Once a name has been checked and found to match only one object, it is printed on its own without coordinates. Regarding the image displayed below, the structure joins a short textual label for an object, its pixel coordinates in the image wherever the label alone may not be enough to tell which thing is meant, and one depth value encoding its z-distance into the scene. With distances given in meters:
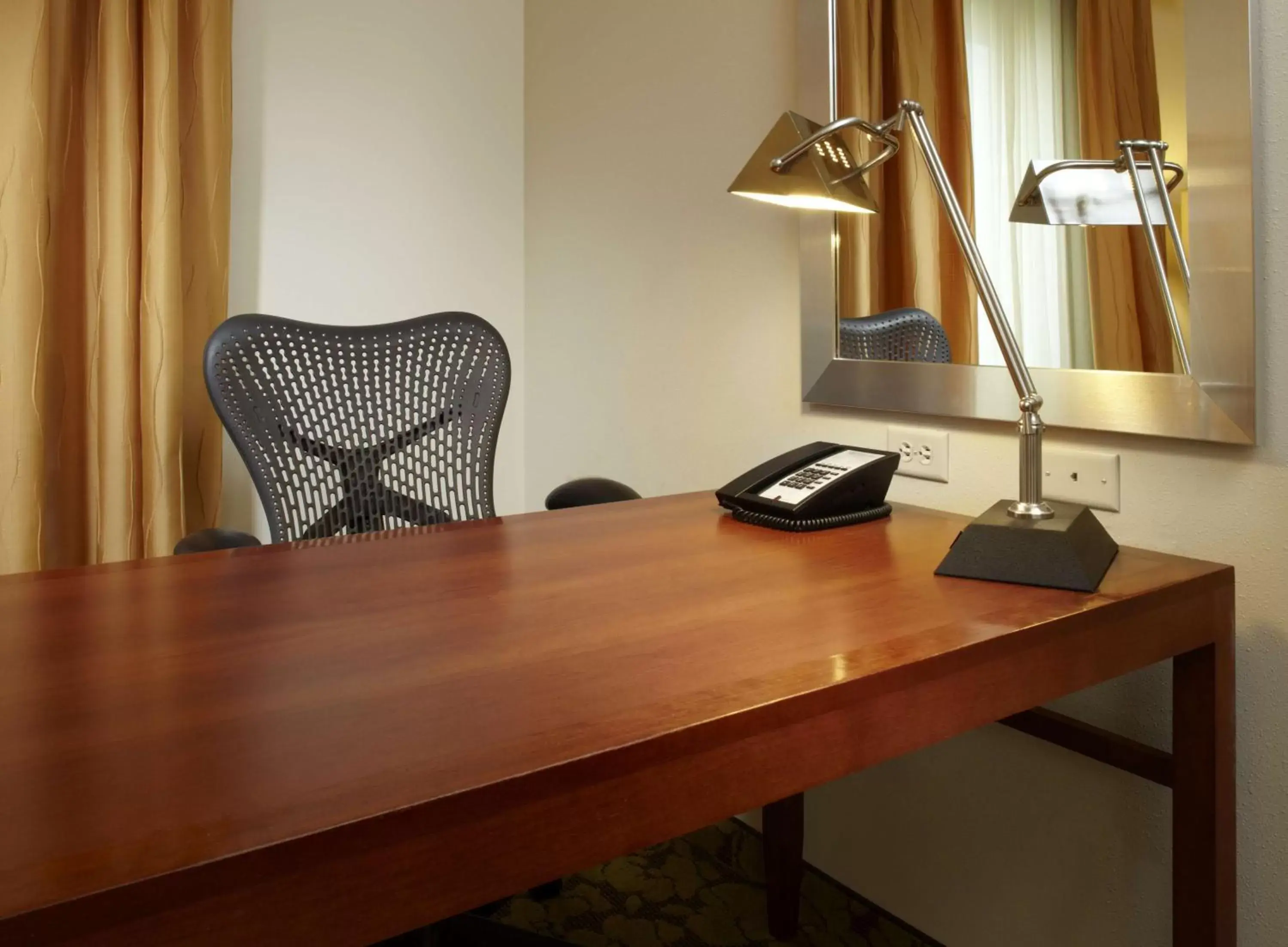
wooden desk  0.53
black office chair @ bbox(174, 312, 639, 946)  1.67
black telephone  1.34
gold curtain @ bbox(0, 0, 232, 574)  1.95
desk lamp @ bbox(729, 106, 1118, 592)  1.05
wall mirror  1.16
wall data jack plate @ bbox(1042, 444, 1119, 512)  1.30
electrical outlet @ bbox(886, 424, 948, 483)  1.54
